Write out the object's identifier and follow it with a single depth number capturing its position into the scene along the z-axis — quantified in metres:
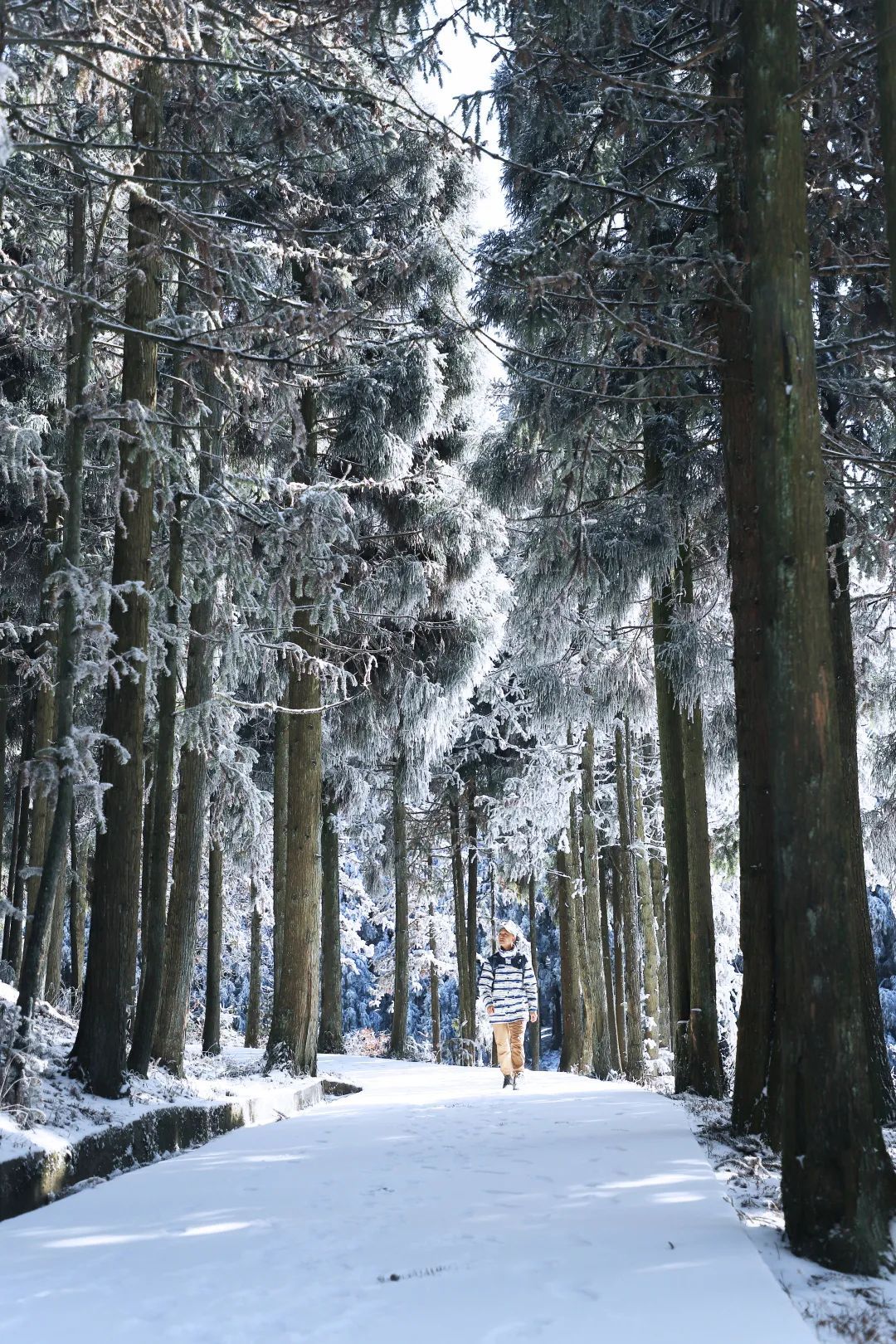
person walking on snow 12.04
